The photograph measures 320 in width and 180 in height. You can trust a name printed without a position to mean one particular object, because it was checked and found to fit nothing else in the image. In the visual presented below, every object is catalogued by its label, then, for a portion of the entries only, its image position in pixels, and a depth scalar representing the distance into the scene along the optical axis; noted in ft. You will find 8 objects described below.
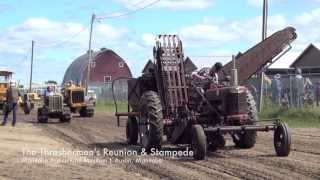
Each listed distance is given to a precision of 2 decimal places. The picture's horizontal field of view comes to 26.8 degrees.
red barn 309.63
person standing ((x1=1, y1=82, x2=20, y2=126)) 93.40
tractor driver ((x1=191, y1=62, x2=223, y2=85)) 52.42
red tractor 48.26
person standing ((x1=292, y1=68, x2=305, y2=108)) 107.86
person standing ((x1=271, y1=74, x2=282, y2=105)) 114.01
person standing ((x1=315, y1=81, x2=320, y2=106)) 112.27
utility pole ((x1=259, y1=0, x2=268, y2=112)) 102.22
